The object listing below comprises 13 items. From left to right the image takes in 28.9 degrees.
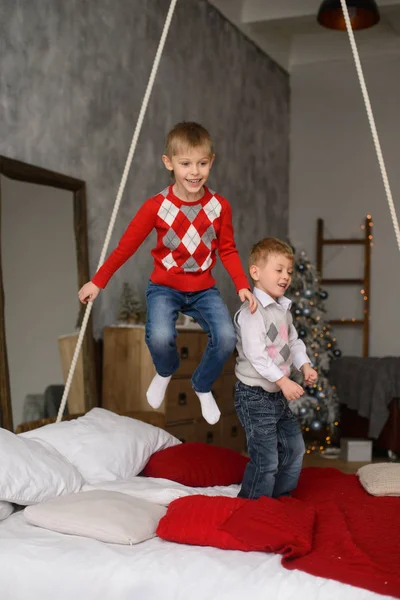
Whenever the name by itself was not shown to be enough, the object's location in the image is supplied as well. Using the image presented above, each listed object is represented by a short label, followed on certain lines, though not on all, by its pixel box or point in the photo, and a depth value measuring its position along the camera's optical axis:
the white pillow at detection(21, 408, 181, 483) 3.34
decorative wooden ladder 8.17
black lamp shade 5.36
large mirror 4.16
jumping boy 2.84
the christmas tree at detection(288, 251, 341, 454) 6.78
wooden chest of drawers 5.02
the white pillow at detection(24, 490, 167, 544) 2.55
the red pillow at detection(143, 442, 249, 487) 3.44
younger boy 3.05
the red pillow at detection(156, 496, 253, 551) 2.47
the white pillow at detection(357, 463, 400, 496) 3.27
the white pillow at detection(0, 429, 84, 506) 2.85
